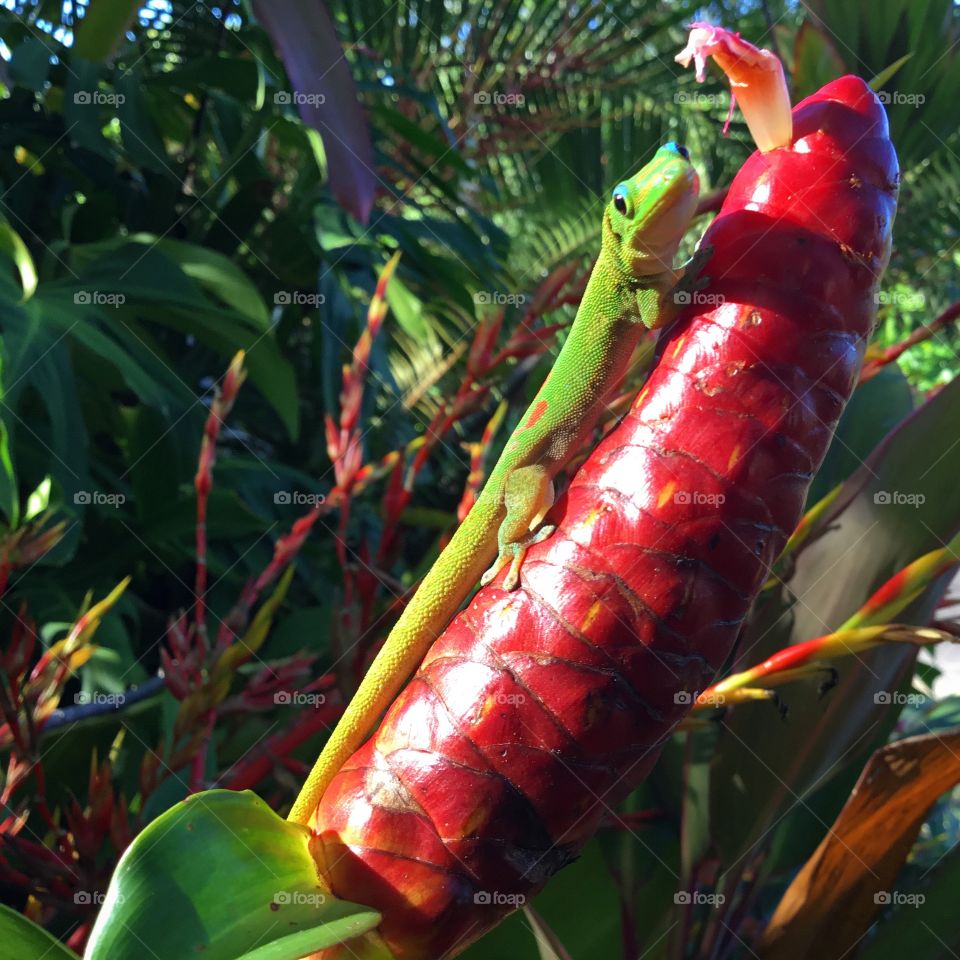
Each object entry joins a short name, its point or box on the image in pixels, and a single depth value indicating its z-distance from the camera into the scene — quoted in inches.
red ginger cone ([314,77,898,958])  6.1
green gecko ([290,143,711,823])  7.7
